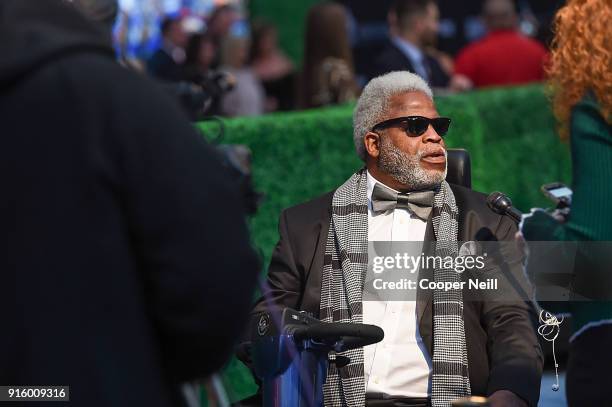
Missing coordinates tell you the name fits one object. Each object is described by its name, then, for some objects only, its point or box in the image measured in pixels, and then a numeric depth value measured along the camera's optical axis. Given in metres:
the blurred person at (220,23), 11.71
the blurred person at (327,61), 9.15
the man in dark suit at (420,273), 4.19
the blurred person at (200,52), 10.58
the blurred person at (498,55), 11.23
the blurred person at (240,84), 10.74
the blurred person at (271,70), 11.82
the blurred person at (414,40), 8.80
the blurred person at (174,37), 11.66
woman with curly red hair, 3.98
